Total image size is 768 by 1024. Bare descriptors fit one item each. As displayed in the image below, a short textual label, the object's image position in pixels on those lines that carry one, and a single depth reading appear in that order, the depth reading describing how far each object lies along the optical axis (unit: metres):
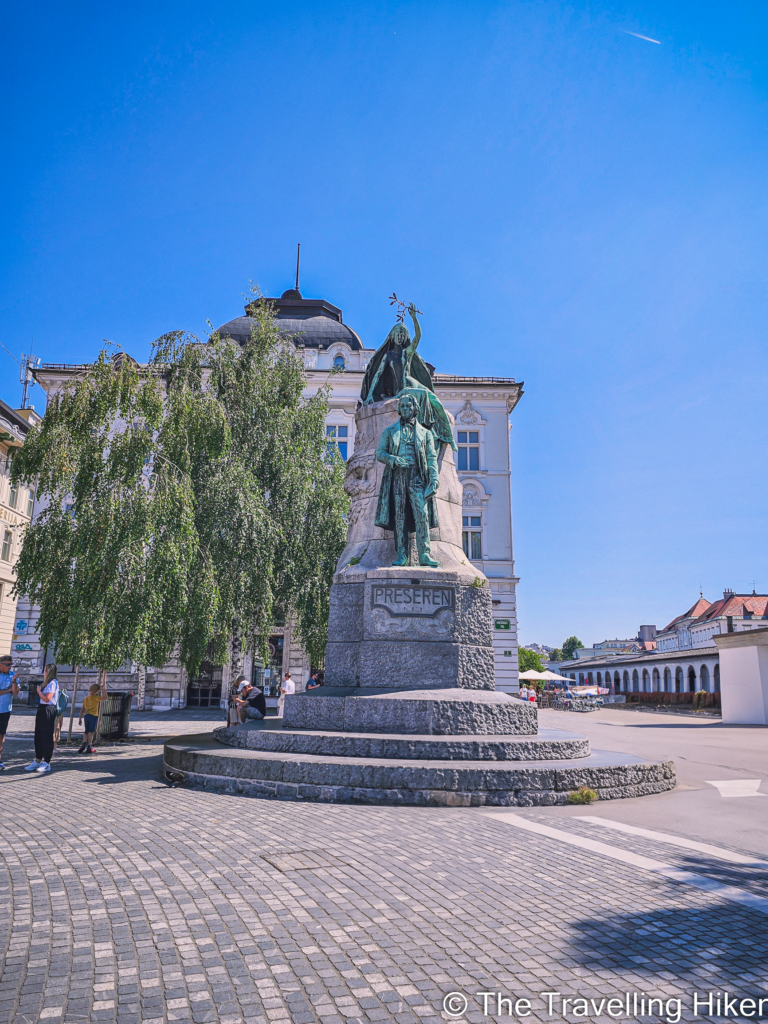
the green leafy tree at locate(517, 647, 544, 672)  97.31
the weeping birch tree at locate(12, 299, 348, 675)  10.68
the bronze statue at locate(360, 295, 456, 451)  10.39
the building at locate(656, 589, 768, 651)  72.44
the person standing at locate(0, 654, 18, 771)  9.19
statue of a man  9.38
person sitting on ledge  11.49
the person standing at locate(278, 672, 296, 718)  20.93
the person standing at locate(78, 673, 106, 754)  11.78
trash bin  13.67
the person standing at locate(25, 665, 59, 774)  9.04
